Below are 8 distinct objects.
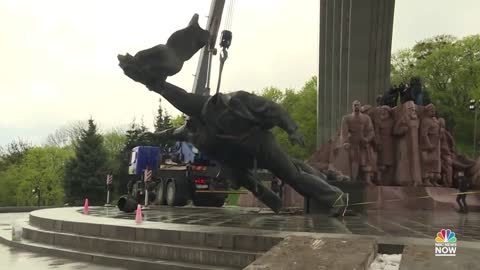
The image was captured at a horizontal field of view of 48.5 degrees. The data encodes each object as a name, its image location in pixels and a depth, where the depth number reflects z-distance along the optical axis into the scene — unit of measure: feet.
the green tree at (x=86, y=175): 146.92
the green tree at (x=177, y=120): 219.28
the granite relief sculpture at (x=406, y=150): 66.64
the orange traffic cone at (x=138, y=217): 36.14
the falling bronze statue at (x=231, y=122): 40.32
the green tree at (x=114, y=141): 211.39
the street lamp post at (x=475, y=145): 152.14
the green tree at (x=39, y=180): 169.48
